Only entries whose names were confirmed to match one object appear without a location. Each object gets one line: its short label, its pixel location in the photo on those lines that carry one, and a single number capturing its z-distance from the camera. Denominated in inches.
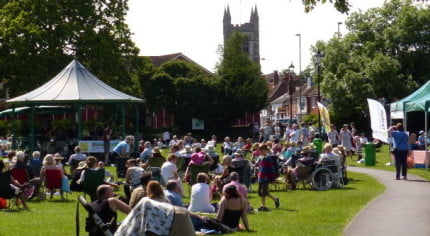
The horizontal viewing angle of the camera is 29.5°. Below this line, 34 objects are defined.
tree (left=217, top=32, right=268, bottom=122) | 2669.8
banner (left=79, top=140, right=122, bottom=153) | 1334.2
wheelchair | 874.8
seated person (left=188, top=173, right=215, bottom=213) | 612.7
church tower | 7249.0
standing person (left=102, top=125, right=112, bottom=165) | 1347.6
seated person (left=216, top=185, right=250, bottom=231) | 554.3
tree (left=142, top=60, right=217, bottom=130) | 2620.6
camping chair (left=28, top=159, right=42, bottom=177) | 883.4
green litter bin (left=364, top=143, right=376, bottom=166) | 1266.0
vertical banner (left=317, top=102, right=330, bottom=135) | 1259.2
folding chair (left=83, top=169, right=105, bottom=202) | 693.9
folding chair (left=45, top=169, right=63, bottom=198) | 814.5
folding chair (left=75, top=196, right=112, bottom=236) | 424.2
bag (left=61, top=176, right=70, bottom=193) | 822.2
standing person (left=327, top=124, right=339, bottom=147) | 1248.8
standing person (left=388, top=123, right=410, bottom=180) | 949.2
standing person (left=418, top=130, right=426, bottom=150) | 1319.5
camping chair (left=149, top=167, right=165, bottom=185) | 849.7
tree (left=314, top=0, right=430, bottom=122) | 2460.6
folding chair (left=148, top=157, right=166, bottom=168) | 916.0
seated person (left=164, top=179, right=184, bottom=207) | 516.7
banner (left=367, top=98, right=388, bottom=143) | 1196.5
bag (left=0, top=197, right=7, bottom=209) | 674.8
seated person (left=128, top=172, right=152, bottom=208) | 480.4
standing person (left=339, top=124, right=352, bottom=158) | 1214.3
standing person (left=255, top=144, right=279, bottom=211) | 708.2
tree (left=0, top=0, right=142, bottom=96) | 1840.6
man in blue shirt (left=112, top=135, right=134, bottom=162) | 1074.7
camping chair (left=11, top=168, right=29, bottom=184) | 784.3
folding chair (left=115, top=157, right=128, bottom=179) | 987.9
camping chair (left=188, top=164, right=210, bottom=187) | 839.1
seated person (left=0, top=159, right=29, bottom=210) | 669.9
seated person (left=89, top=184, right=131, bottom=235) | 450.0
